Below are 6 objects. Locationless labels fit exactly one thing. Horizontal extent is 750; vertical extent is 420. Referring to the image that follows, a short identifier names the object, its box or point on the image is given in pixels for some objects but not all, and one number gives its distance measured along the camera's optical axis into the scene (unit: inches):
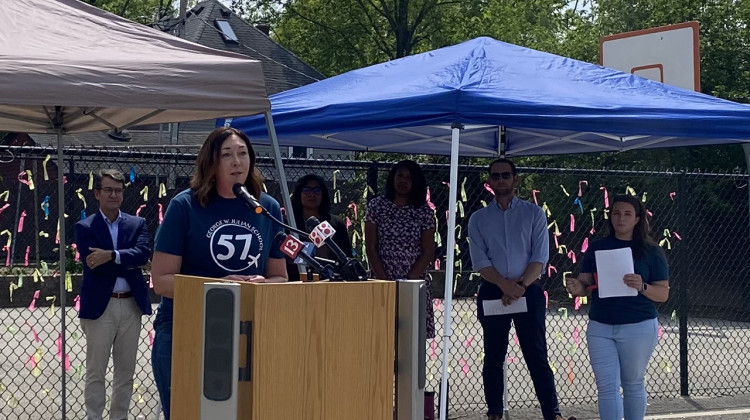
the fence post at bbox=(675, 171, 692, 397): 359.6
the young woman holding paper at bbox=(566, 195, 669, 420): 243.9
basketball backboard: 433.1
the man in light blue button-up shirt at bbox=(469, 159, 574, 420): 270.2
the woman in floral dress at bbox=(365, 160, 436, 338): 270.2
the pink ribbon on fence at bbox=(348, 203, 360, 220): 347.2
